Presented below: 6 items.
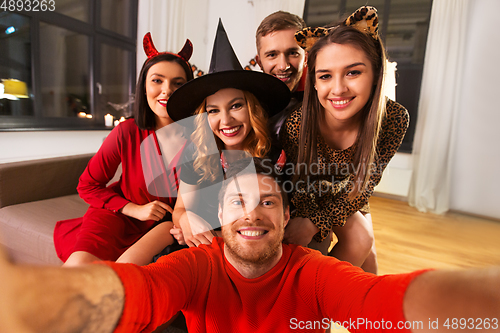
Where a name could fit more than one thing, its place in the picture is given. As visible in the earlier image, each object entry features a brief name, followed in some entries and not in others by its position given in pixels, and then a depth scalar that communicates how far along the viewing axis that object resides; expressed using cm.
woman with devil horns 79
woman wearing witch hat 71
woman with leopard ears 59
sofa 95
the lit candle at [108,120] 200
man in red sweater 14
